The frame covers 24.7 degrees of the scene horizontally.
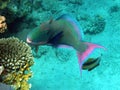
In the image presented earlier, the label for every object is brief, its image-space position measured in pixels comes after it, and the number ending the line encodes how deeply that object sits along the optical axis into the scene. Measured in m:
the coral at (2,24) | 4.49
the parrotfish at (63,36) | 2.14
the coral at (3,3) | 5.19
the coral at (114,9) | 5.90
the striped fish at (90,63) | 3.12
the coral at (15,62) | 3.77
